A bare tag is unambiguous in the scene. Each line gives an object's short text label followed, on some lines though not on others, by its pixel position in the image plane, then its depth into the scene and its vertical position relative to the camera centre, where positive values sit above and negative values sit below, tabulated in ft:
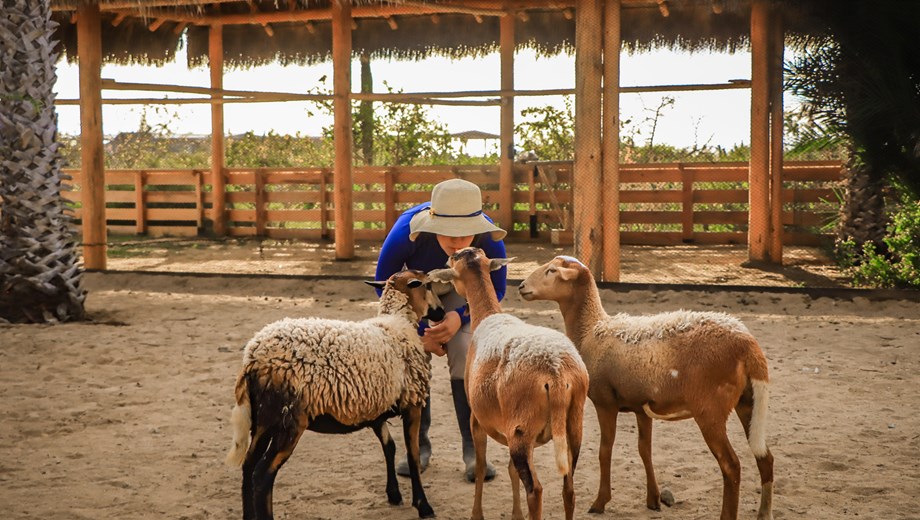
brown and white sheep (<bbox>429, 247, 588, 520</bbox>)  12.73 -2.45
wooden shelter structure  34.47 +7.36
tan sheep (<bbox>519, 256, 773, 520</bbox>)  13.88 -2.37
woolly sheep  13.75 -2.57
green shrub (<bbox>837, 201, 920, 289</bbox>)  34.96 -2.17
